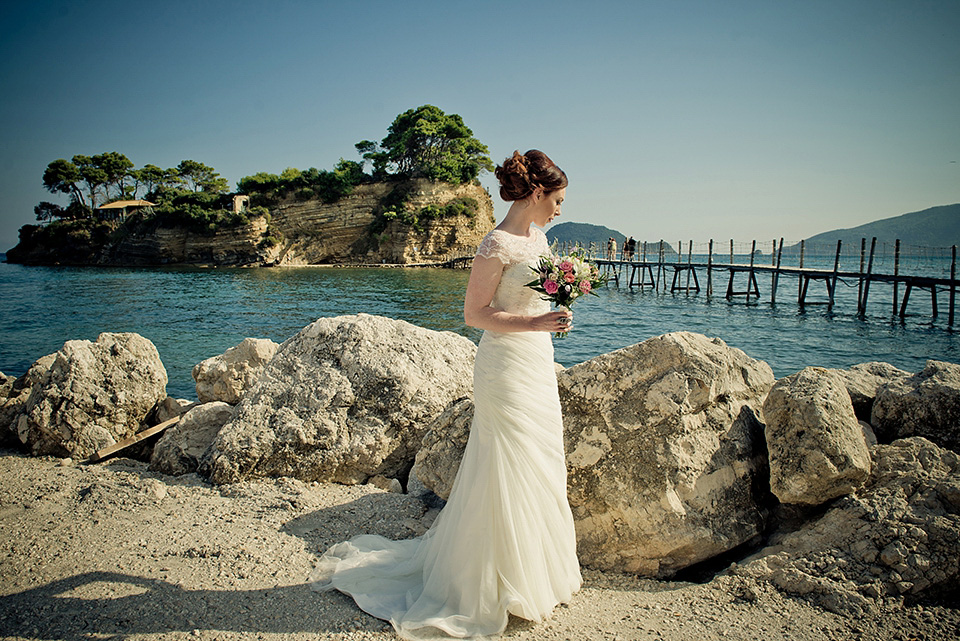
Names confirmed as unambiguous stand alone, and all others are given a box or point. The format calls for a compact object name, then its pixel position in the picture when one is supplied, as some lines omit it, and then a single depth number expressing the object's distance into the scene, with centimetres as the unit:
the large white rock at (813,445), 347
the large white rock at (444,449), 418
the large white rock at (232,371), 661
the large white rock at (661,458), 359
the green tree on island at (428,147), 6675
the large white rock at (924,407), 428
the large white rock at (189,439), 517
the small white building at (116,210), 7606
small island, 6356
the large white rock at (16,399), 601
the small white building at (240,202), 6450
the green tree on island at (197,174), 8022
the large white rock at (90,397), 568
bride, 296
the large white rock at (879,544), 304
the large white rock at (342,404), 477
